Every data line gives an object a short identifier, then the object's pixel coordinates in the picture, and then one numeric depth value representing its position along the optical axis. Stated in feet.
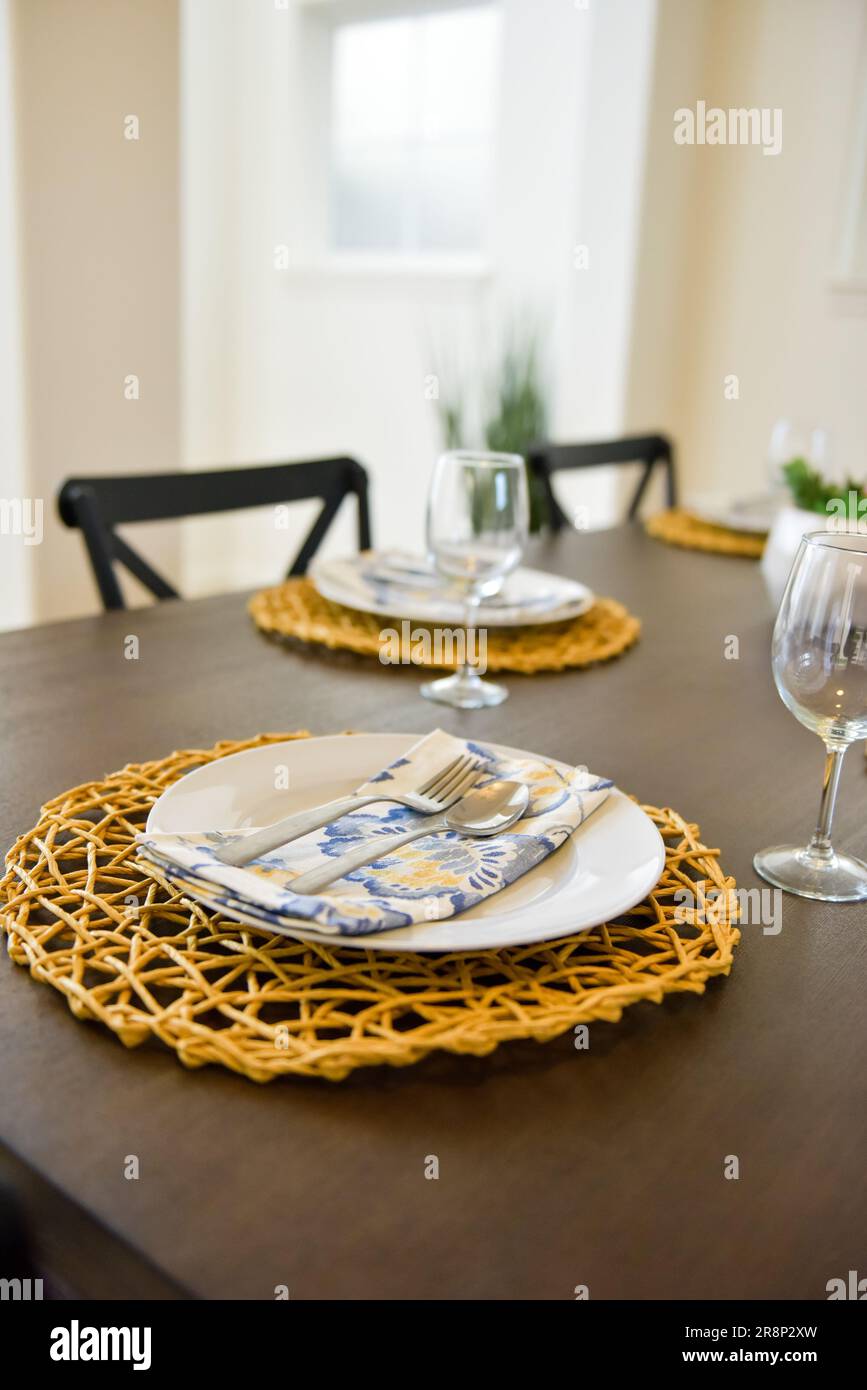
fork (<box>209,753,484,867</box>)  1.99
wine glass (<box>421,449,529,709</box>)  3.33
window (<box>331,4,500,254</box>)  13.20
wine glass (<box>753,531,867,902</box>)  2.10
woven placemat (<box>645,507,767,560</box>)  5.56
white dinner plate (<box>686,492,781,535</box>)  5.84
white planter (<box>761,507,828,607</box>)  4.31
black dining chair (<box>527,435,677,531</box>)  6.59
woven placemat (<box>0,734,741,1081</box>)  1.63
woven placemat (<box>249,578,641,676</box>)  3.64
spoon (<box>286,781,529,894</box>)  2.03
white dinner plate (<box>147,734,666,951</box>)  1.79
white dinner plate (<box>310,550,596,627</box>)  3.91
